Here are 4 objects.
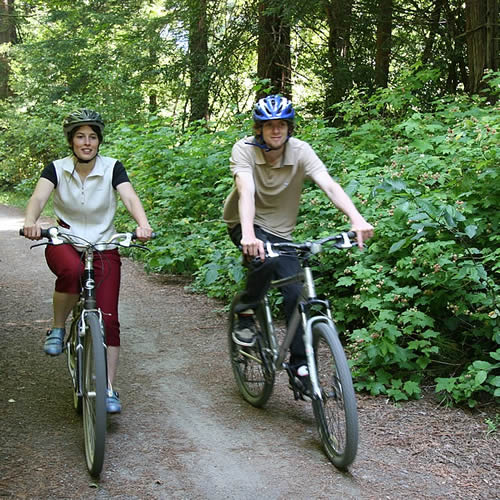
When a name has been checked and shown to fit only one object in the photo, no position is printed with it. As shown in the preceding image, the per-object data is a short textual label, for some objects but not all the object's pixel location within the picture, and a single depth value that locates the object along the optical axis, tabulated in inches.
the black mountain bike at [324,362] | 151.6
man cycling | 173.5
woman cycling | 174.2
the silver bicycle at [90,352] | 148.6
